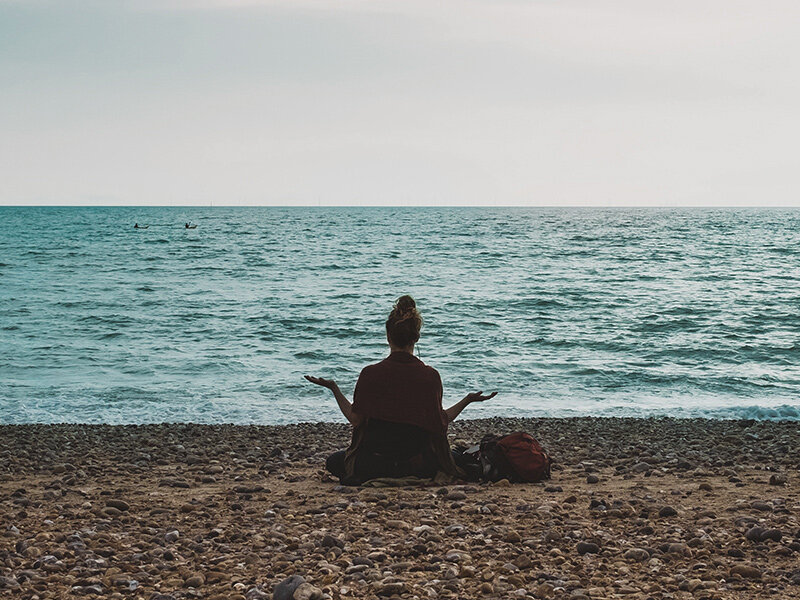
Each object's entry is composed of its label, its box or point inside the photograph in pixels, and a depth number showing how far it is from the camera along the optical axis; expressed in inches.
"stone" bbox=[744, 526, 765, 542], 215.8
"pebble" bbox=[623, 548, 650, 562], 203.9
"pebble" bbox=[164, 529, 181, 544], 228.5
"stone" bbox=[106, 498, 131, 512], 270.7
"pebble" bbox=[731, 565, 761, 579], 188.4
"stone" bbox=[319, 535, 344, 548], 216.2
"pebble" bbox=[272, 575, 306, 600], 175.6
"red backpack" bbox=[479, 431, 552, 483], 309.4
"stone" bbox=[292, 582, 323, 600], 173.6
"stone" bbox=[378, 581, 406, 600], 181.0
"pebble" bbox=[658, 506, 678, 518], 247.4
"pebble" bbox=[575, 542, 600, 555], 210.5
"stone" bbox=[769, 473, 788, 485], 302.7
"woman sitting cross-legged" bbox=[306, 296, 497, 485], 293.7
